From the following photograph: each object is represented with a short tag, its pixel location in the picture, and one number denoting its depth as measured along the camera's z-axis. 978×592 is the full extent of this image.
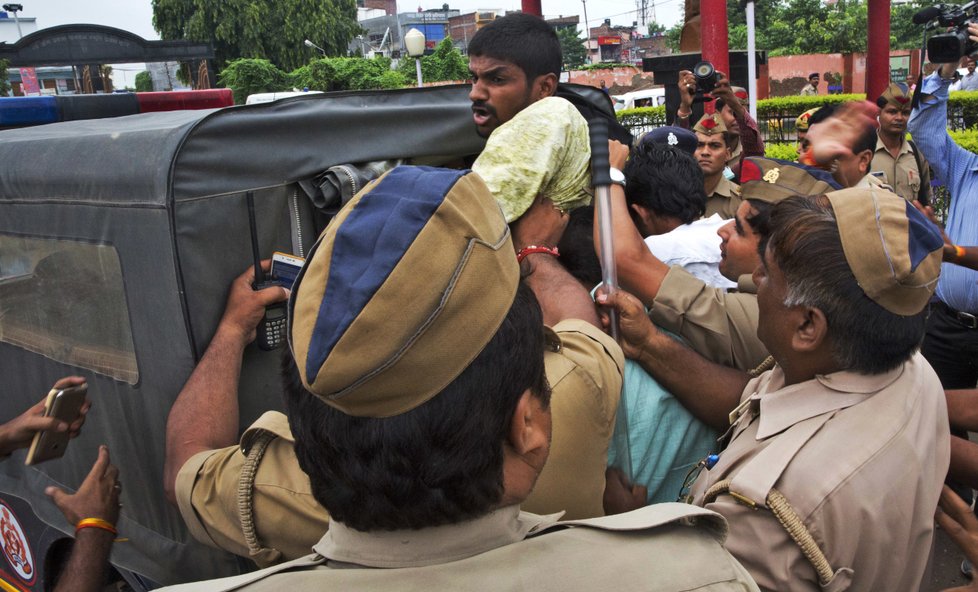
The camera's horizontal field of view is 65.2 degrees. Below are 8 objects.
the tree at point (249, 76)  28.67
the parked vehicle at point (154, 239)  1.80
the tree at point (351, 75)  27.58
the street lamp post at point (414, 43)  15.28
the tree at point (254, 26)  37.47
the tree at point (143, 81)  51.06
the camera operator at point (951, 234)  3.28
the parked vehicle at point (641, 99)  20.55
